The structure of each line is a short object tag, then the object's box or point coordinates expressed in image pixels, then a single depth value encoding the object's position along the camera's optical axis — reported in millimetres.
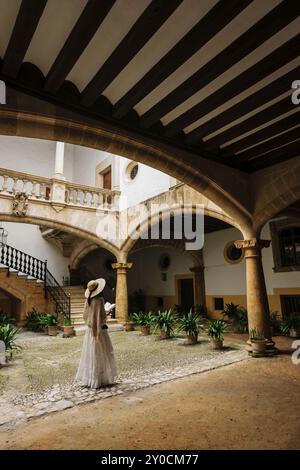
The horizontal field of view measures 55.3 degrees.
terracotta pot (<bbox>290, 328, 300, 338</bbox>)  7973
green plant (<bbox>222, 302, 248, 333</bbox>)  9121
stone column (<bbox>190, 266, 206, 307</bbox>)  12695
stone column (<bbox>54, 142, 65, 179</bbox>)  10911
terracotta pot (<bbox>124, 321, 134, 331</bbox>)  10484
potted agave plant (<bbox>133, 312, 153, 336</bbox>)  9242
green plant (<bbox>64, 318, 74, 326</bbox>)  9624
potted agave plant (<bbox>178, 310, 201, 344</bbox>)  7301
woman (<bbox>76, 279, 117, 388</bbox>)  4113
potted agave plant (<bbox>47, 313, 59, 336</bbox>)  9547
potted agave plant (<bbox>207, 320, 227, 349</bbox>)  6672
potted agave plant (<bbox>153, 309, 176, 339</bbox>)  8273
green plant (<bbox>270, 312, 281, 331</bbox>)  8719
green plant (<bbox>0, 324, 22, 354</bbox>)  5945
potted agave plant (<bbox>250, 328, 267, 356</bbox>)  5750
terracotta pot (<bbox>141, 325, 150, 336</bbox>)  9234
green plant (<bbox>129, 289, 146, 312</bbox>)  15289
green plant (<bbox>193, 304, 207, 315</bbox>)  12320
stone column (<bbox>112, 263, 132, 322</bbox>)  11039
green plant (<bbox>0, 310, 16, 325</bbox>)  9094
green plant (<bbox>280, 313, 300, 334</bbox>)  8039
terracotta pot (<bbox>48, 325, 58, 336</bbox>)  9535
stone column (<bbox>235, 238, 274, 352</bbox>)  5941
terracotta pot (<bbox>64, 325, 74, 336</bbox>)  9211
